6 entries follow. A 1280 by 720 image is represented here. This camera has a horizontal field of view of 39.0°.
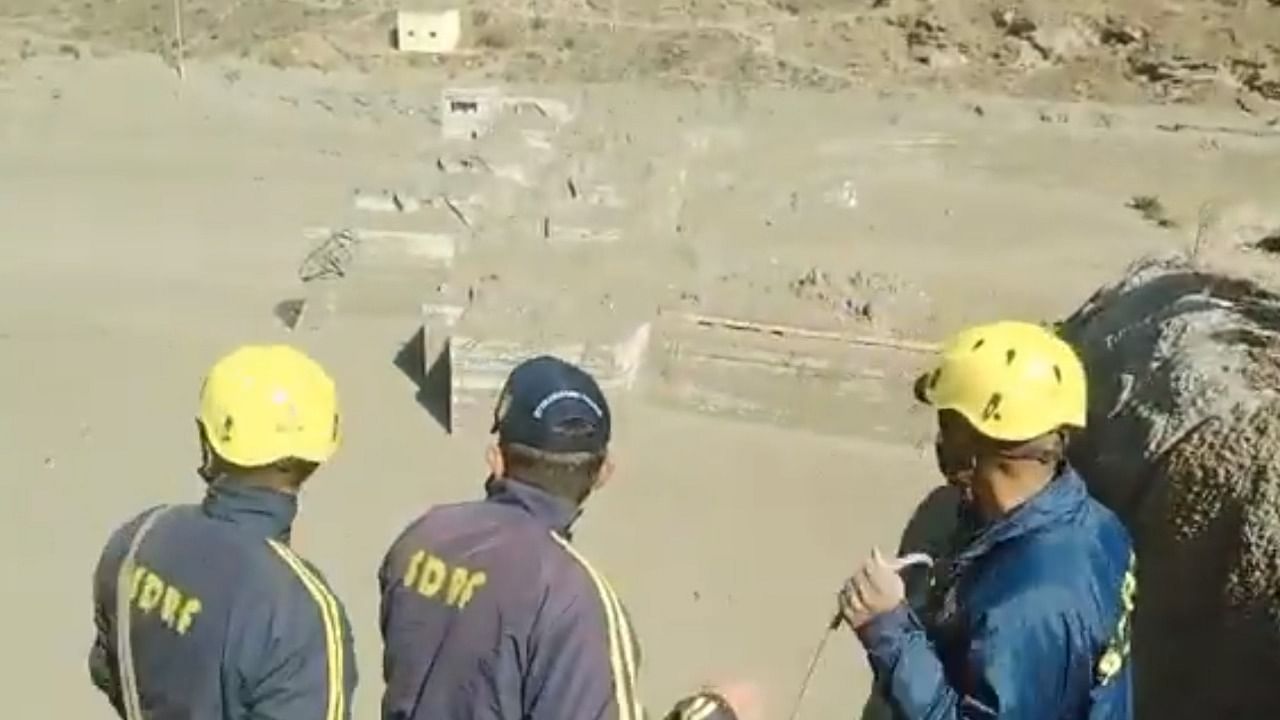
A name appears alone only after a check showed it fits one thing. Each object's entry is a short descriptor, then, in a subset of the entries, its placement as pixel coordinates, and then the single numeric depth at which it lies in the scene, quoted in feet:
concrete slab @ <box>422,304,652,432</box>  26.96
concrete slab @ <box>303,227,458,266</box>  32.50
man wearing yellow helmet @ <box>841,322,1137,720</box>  9.91
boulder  15.56
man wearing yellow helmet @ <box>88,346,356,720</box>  9.97
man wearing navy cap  9.86
